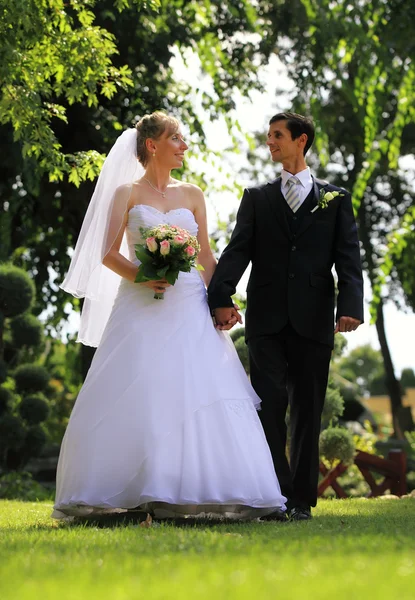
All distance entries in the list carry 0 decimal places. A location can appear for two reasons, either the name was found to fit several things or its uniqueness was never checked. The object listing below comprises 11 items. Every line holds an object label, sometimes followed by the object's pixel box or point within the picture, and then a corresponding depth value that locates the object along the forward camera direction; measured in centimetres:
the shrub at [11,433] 1108
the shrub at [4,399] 1145
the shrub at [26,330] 1171
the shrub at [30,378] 1180
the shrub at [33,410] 1141
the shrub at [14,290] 1103
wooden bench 1079
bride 534
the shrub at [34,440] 1128
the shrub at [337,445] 1027
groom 591
